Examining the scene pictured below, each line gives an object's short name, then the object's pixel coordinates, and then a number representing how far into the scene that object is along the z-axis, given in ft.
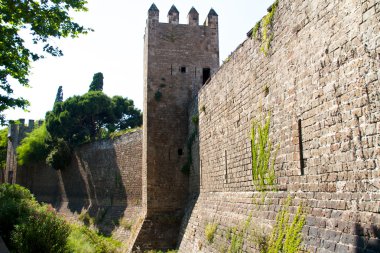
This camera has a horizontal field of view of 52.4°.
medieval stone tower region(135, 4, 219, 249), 46.68
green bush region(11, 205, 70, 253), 28.43
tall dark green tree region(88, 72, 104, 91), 114.32
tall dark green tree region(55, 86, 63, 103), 142.61
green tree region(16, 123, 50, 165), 101.50
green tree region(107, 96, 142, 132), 106.32
